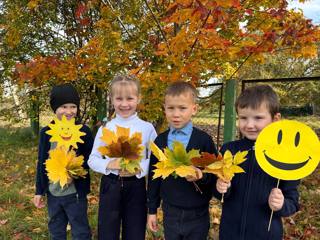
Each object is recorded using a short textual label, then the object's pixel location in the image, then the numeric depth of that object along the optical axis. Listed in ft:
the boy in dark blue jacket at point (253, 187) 4.41
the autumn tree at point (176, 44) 6.97
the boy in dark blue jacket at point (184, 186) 5.02
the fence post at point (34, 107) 16.46
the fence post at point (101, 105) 15.42
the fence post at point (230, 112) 10.36
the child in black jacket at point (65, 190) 6.15
